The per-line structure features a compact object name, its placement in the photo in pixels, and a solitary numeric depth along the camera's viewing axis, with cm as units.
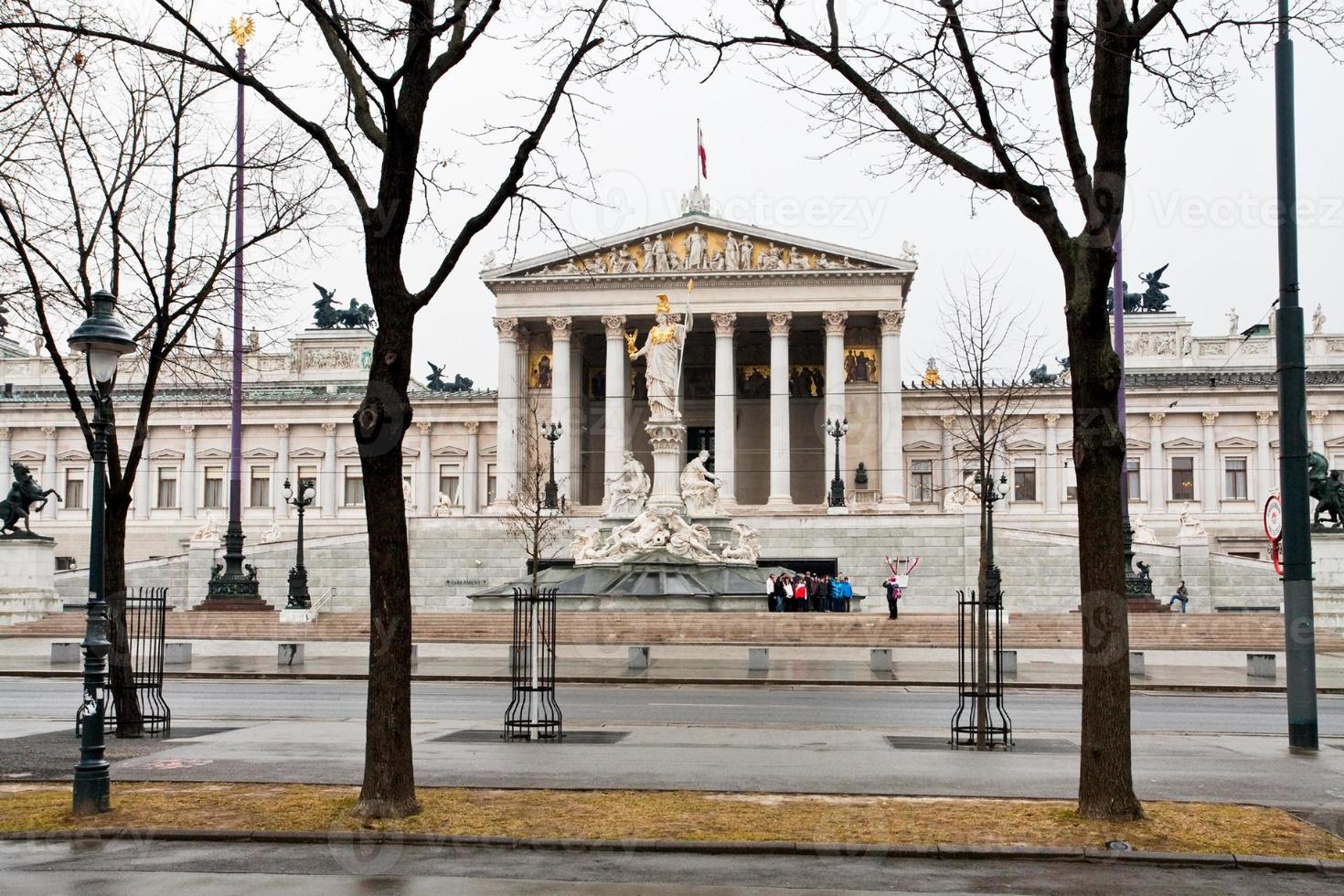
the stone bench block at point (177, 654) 3581
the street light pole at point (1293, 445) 1719
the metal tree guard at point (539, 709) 1792
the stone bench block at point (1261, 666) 3145
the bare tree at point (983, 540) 1689
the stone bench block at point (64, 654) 3703
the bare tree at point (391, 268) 1173
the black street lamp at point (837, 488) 7112
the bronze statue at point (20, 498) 4712
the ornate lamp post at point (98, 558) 1198
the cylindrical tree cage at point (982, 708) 1697
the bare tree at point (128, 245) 1794
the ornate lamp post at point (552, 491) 6288
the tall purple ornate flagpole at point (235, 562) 4466
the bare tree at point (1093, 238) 1160
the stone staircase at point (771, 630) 3919
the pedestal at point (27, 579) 4634
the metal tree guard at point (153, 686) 1841
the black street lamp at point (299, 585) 4797
